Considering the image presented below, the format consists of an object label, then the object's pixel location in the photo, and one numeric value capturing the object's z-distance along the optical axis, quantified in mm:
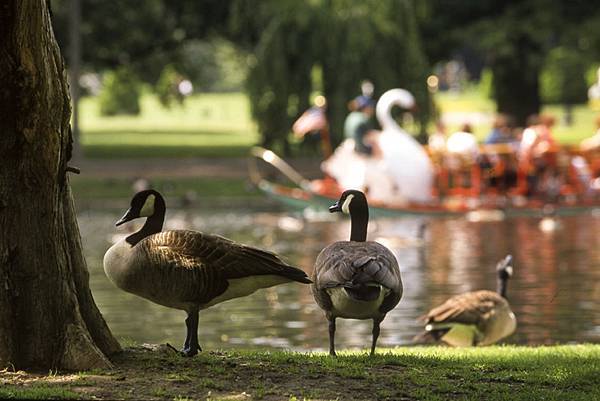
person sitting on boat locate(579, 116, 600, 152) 33228
